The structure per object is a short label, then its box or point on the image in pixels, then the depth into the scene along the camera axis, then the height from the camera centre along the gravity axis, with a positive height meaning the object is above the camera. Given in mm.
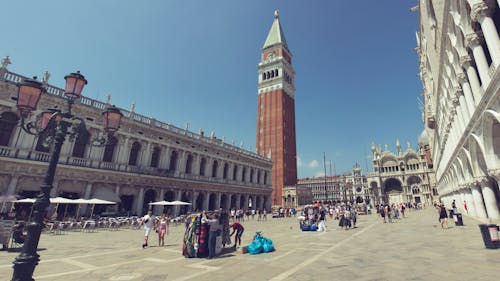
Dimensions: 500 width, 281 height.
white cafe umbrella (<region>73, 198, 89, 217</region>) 17334 +93
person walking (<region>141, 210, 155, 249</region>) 10514 -750
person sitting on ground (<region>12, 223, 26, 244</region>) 9788 -1341
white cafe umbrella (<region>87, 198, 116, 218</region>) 18316 +128
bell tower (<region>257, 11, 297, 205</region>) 61594 +25430
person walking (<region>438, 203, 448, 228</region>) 14398 -54
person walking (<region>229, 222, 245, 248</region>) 10525 -819
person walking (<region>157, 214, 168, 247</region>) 10984 -1010
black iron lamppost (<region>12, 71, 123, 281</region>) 4472 +1928
